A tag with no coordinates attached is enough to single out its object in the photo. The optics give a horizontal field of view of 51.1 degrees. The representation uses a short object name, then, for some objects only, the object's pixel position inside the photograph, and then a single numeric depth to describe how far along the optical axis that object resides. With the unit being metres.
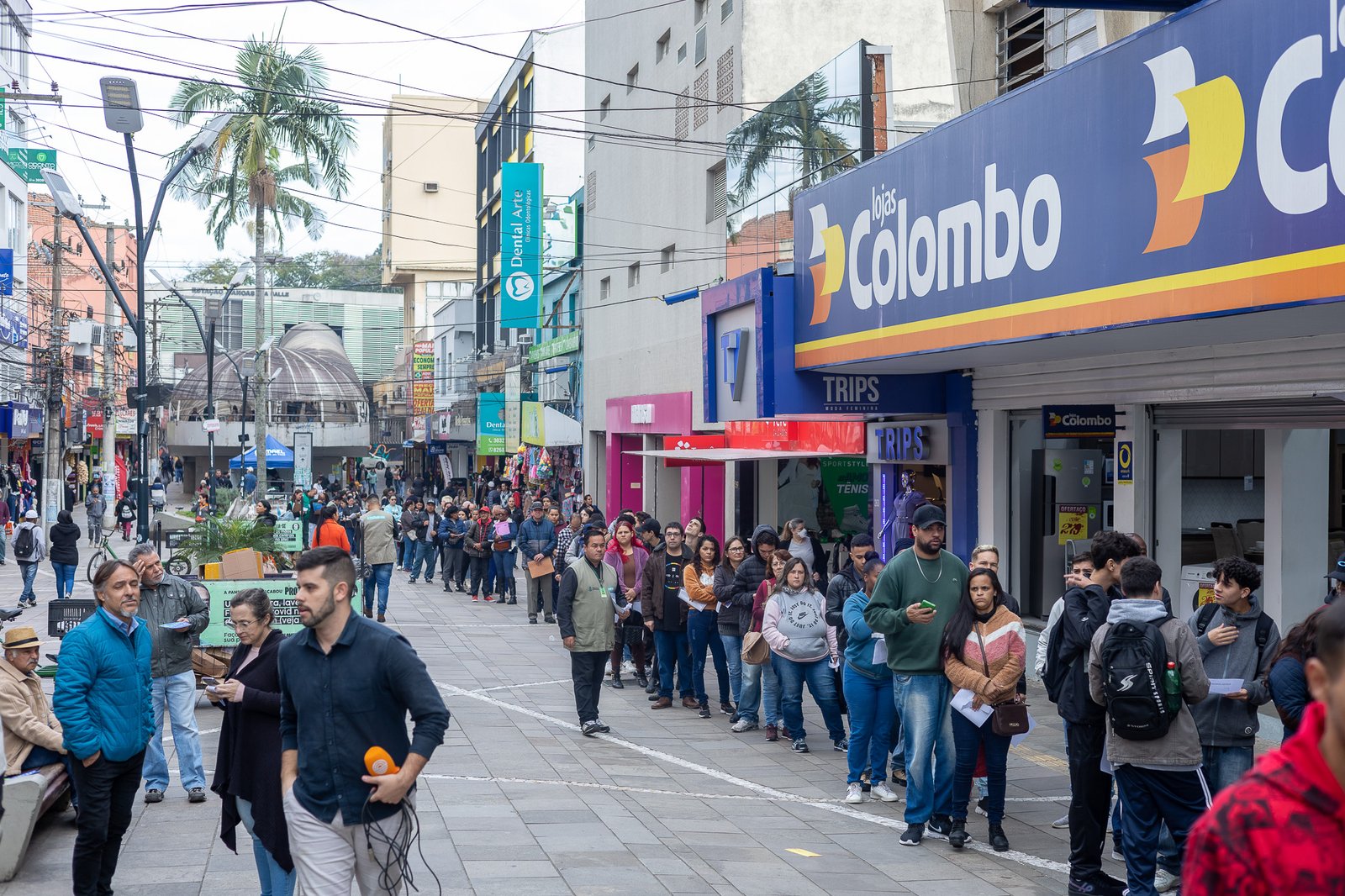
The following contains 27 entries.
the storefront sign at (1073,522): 14.34
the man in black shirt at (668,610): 13.24
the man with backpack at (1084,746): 7.14
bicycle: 14.47
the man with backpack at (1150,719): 6.54
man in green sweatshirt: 8.13
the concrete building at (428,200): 74.94
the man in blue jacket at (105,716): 6.59
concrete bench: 7.25
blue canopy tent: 54.56
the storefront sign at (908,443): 15.84
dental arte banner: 38.47
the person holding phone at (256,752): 6.02
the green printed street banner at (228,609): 12.80
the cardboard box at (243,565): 13.86
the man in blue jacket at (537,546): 21.17
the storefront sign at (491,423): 44.38
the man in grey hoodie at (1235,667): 7.18
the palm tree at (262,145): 39.62
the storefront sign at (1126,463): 12.48
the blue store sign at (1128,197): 7.99
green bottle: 6.54
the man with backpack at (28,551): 22.70
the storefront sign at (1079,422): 12.84
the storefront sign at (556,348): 36.81
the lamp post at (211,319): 39.72
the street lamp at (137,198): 17.69
